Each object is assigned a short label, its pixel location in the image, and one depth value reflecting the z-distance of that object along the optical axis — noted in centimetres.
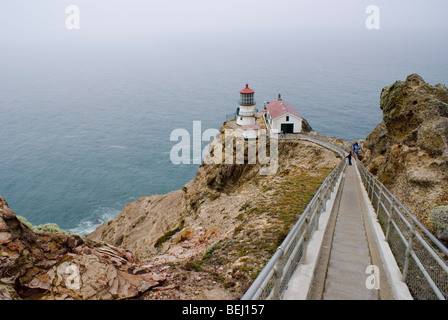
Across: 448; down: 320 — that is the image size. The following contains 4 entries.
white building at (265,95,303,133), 4512
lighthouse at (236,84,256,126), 5092
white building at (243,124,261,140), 4544
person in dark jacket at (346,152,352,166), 3157
